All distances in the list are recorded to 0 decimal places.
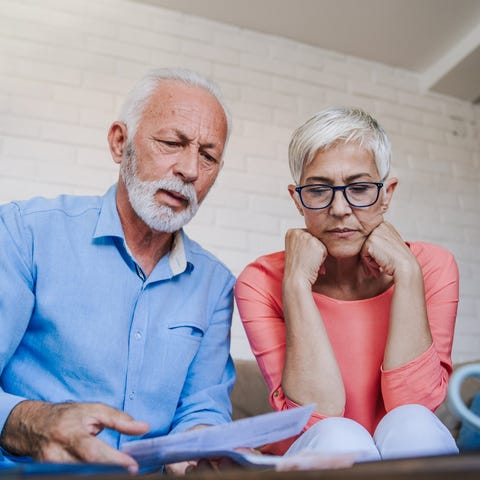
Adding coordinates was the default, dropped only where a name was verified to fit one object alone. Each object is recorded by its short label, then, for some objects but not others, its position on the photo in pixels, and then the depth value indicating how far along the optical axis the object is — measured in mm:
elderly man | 1160
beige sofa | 1875
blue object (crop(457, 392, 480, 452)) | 763
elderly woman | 1148
